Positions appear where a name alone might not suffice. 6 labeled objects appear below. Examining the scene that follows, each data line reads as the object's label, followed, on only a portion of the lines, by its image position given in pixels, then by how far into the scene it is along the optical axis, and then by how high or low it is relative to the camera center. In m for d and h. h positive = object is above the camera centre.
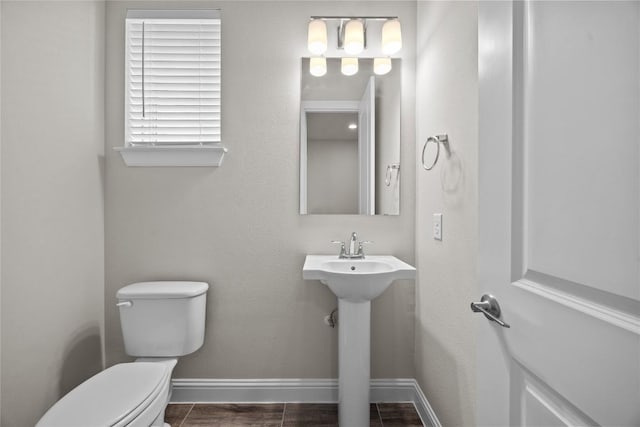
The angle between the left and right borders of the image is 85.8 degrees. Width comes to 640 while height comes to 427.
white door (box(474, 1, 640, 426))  0.51 +0.00
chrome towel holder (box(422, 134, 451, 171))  1.51 +0.31
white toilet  1.21 -0.67
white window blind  2.01 +0.79
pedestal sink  1.67 -0.70
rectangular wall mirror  2.00 +0.44
